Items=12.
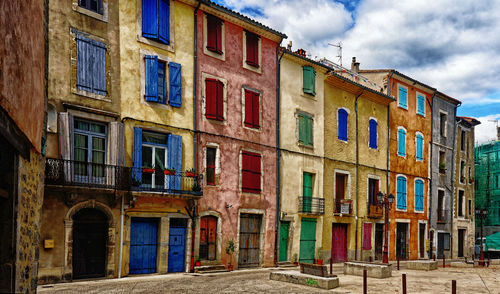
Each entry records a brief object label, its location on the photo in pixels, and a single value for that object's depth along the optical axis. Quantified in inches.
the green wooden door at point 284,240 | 915.4
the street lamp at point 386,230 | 869.2
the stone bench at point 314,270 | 602.9
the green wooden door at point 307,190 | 956.6
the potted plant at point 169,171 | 689.0
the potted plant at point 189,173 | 726.5
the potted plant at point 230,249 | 802.2
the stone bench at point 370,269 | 712.4
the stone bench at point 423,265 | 901.2
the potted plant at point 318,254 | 981.2
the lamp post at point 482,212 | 1162.0
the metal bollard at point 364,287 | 512.8
